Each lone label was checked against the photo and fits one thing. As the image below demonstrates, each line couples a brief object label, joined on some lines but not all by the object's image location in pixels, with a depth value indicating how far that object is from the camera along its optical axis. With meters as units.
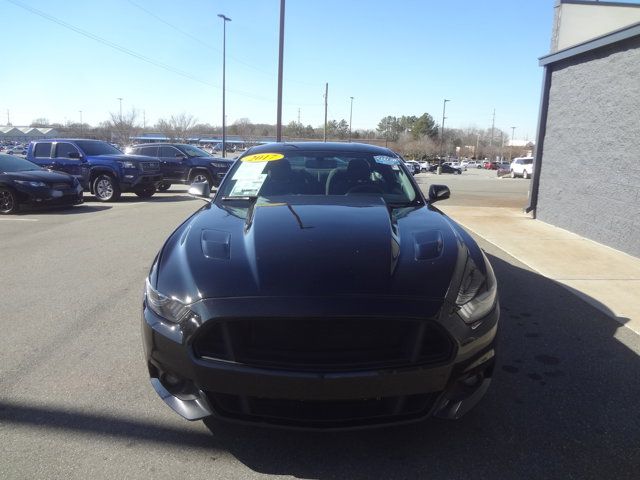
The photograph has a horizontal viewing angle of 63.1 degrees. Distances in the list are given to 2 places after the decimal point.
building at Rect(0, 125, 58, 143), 100.97
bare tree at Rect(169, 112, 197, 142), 71.62
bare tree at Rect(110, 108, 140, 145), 67.93
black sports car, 2.31
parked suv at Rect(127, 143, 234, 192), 18.47
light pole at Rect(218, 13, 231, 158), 34.19
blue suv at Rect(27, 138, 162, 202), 15.19
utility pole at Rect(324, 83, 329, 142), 52.68
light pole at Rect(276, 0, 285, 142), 20.80
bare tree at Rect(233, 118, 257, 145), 98.06
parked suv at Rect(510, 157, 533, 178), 44.53
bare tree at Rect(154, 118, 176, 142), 71.56
